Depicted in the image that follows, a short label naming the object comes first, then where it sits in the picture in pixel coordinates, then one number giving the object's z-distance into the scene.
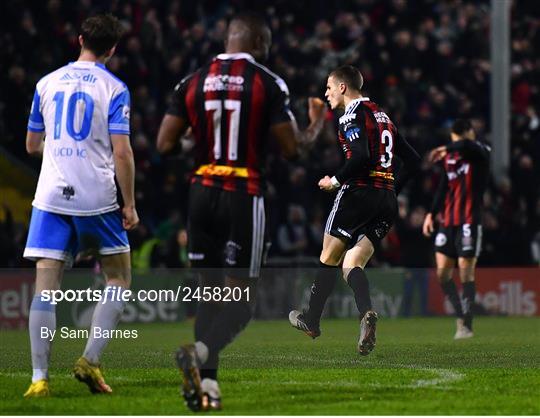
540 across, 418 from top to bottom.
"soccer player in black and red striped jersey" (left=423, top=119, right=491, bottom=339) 28.50
